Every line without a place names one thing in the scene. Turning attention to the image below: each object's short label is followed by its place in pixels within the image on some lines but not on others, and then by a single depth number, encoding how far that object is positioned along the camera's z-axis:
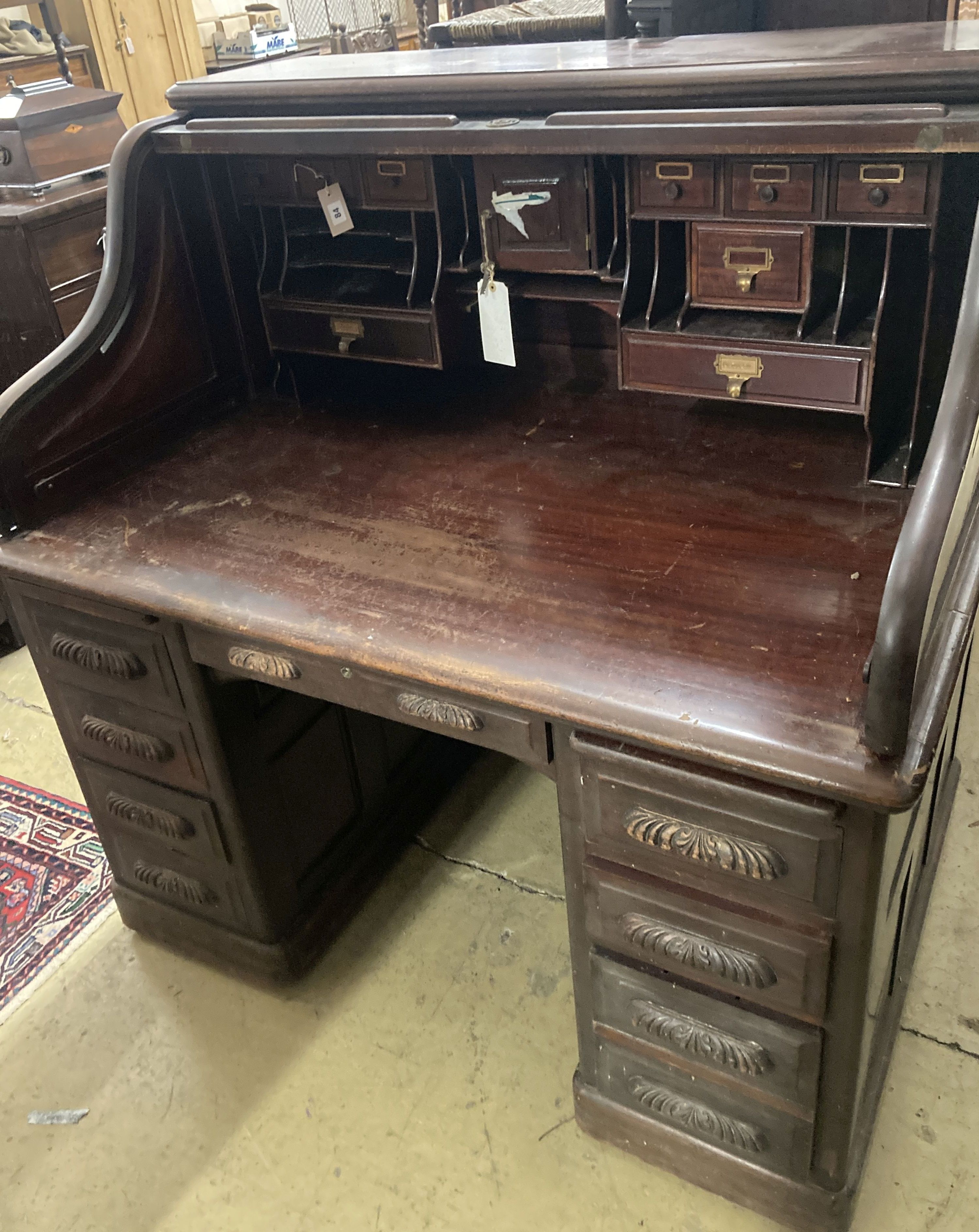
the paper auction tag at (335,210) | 1.58
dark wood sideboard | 2.61
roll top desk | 1.09
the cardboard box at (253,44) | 6.38
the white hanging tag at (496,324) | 1.55
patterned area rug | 1.94
